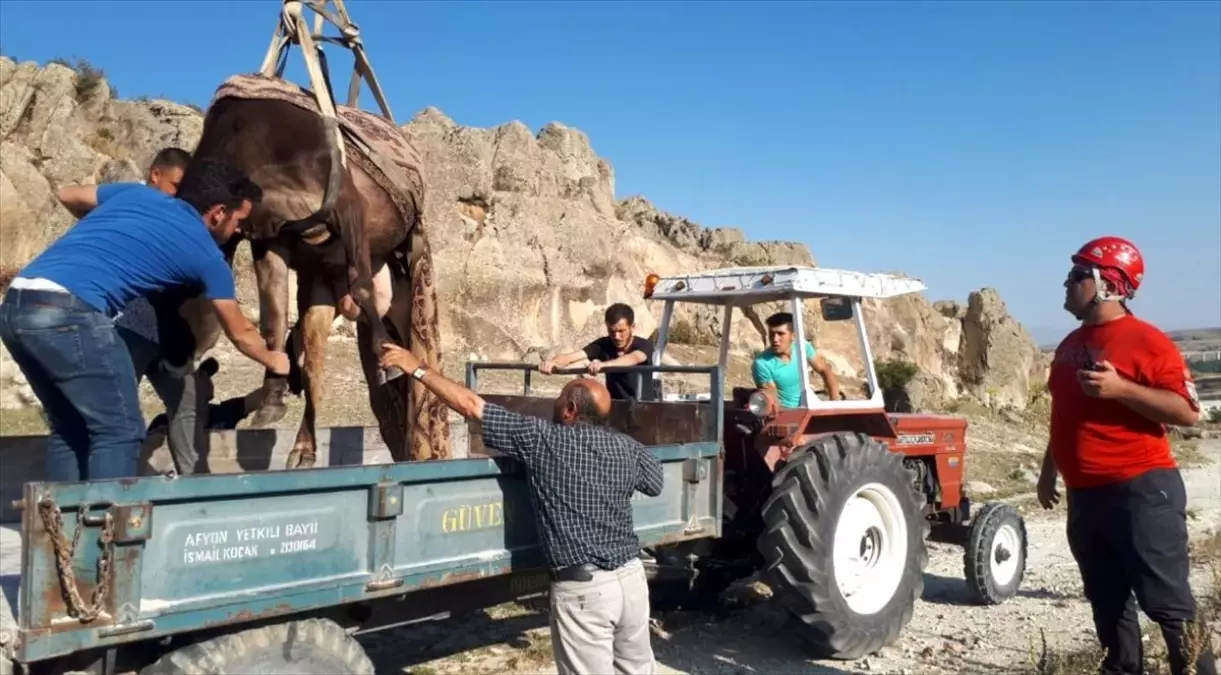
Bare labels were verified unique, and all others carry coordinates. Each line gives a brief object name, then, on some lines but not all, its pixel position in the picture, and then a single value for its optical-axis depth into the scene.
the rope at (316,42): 4.77
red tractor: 5.01
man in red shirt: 3.70
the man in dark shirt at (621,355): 5.89
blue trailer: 2.61
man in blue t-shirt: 3.22
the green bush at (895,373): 23.59
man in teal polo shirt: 5.84
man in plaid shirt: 3.65
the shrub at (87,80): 21.12
